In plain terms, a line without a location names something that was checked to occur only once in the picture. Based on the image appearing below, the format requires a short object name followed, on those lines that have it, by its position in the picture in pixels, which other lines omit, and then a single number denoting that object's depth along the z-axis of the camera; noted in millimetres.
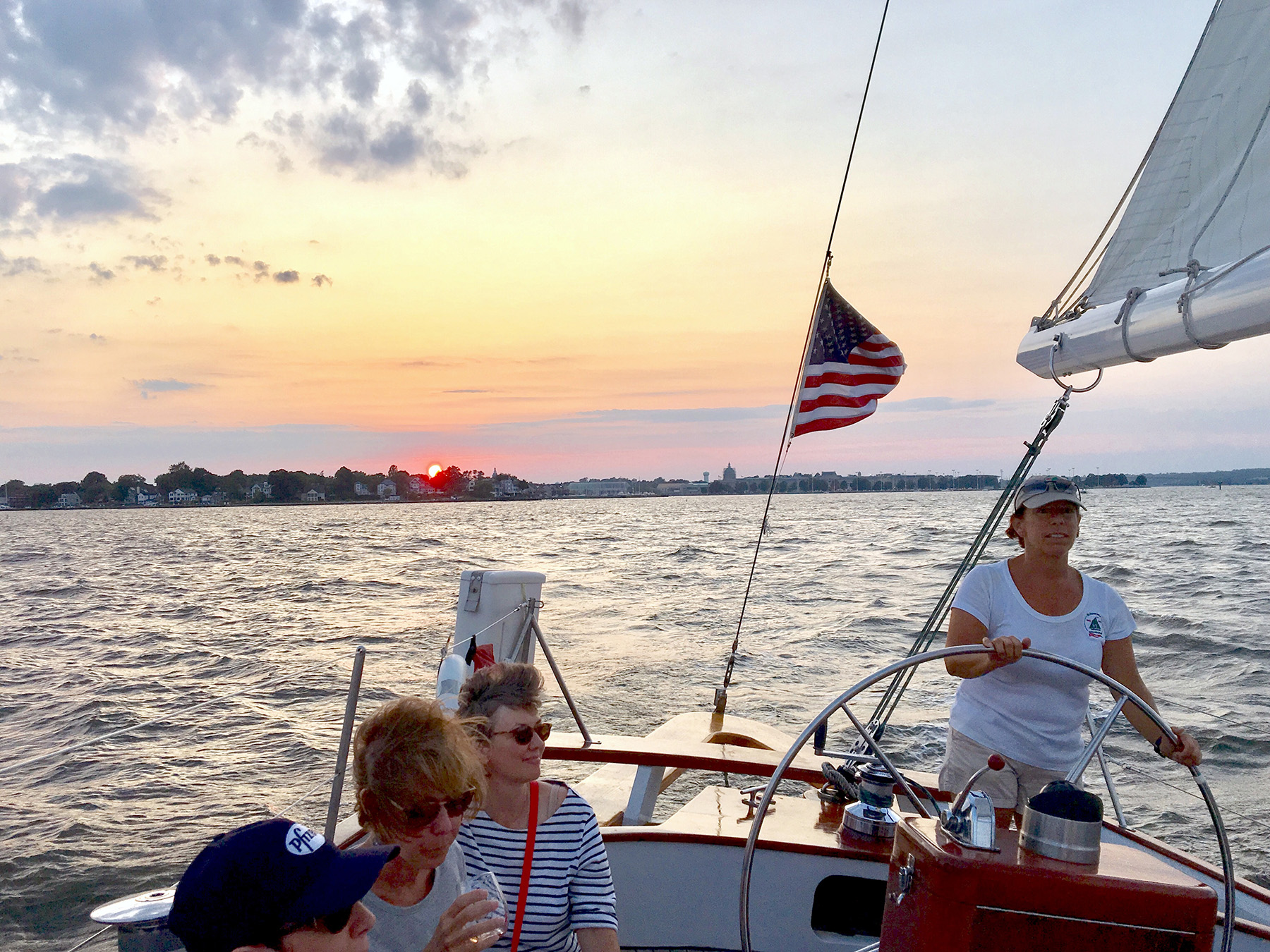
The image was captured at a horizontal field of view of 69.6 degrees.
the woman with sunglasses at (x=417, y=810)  1462
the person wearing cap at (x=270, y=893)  1040
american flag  5246
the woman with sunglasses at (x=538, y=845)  1875
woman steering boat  2680
